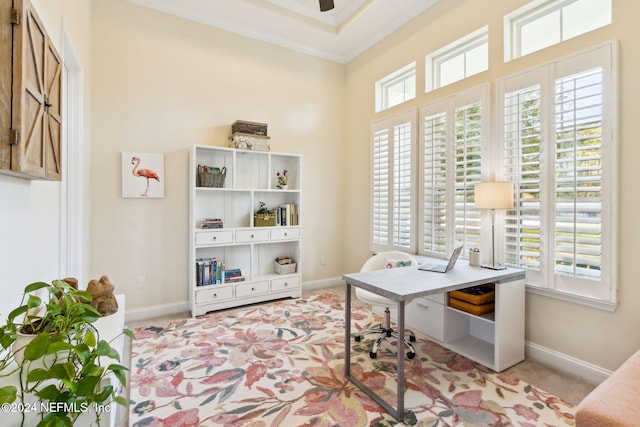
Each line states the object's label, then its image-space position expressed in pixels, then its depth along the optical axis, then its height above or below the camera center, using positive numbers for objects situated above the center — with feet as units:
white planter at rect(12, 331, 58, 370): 3.48 -1.70
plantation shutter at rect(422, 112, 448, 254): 10.70 +1.05
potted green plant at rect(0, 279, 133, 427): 2.45 -1.35
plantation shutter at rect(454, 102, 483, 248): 9.60 +1.39
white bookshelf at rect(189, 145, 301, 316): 11.57 -0.75
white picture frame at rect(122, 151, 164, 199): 10.85 +1.31
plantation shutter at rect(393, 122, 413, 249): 12.14 +1.13
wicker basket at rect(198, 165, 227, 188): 11.59 +1.33
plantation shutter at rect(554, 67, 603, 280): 7.09 +0.91
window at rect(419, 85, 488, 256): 9.66 +1.49
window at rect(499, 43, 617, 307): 6.95 +1.05
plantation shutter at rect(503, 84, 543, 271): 8.15 +1.12
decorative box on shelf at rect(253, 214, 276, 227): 12.91 -0.35
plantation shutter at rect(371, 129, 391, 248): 13.21 +0.98
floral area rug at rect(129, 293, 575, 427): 6.05 -4.01
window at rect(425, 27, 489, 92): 10.00 +5.38
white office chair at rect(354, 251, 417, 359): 8.41 -2.48
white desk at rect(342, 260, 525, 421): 6.24 -1.80
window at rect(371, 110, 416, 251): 12.14 +1.27
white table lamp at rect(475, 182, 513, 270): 8.18 +0.48
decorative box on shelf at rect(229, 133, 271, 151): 12.35 +2.88
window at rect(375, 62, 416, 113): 12.70 +5.52
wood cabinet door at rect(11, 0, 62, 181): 3.71 +1.60
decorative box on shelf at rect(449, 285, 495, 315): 8.11 -2.37
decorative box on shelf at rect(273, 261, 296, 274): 13.52 -2.49
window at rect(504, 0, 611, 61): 7.57 +5.13
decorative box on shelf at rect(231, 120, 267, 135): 12.39 +3.47
